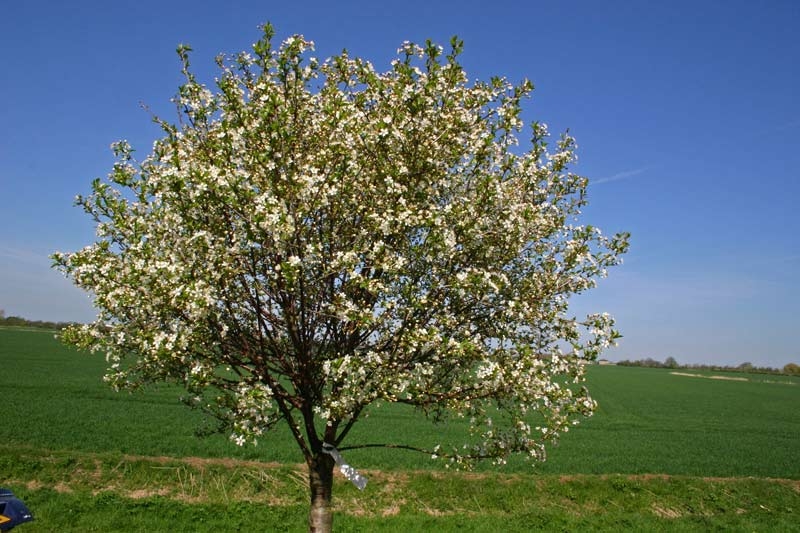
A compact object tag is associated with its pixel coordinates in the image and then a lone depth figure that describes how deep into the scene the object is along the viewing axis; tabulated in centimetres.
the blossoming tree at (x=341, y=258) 841
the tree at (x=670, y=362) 18899
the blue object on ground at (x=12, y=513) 448
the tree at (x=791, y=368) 17799
